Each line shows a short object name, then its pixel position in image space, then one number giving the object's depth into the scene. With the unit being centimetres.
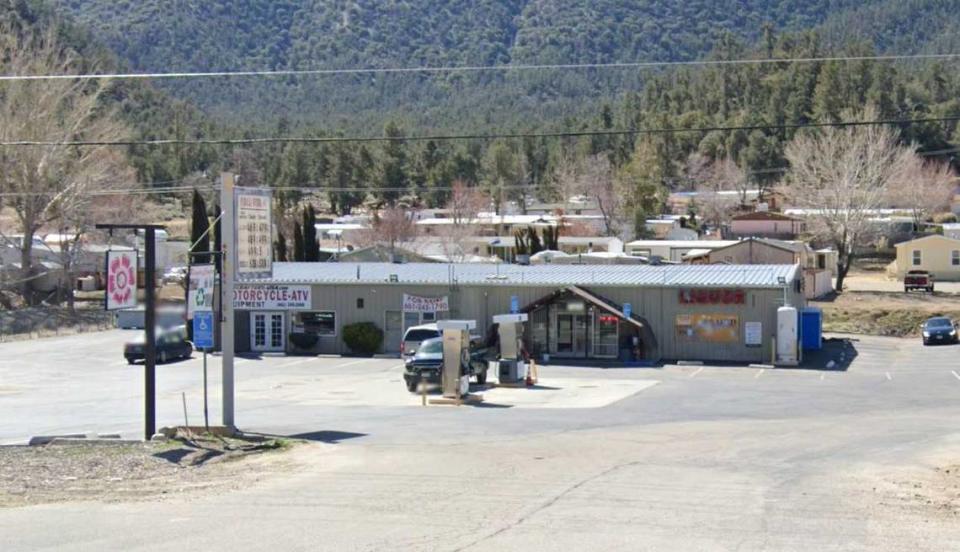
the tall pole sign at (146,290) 2475
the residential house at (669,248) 8269
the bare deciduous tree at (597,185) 11325
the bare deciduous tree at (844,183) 7988
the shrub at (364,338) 5191
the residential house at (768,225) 9744
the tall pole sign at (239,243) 2633
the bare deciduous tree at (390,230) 9794
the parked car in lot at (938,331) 5425
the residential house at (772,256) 6906
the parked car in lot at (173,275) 7576
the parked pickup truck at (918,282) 7288
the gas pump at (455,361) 3412
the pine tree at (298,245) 7800
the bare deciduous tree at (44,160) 7100
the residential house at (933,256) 8288
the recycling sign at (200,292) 2522
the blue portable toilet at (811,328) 5162
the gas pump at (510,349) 3944
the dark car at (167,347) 4766
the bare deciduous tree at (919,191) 10575
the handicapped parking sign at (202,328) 2520
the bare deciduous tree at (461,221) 9312
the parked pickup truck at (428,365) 3572
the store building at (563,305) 4838
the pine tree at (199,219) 6525
